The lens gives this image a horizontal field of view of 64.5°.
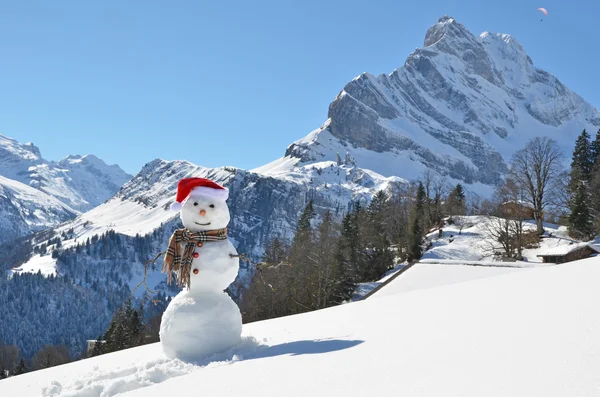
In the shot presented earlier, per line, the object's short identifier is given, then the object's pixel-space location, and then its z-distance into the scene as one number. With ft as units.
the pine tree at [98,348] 117.39
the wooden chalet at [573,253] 79.87
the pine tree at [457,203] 178.46
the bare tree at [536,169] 120.16
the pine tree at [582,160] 147.95
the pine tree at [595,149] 157.15
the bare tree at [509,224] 110.32
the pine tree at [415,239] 125.39
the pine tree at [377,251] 121.90
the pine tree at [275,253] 131.13
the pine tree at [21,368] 143.02
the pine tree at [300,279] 106.22
